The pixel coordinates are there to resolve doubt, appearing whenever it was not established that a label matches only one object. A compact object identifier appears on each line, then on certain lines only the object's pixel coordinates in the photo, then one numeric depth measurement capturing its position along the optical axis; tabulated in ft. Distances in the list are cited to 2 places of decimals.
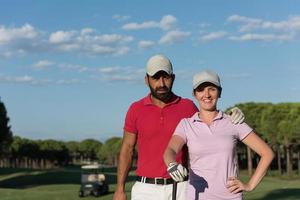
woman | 15.87
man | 20.11
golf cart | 96.32
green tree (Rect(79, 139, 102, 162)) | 542.98
